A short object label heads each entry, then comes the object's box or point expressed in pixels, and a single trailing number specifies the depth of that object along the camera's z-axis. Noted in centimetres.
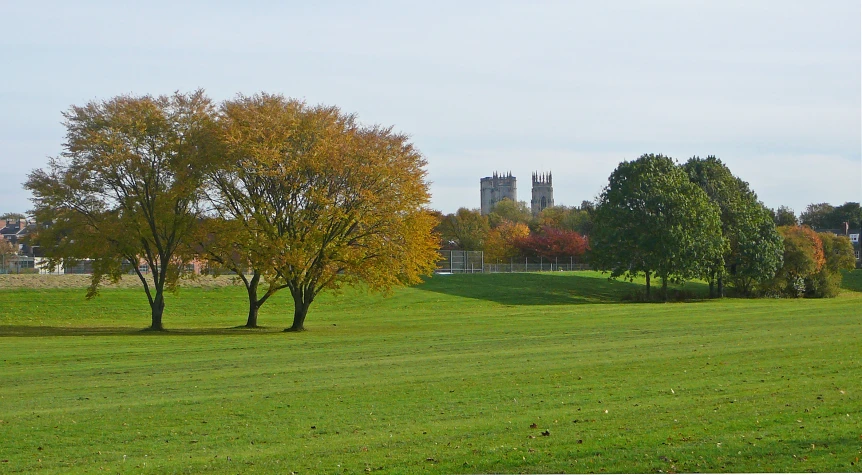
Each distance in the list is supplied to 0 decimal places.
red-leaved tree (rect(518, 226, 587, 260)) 13288
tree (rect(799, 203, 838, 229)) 18838
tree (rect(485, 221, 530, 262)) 13588
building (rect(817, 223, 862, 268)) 17124
